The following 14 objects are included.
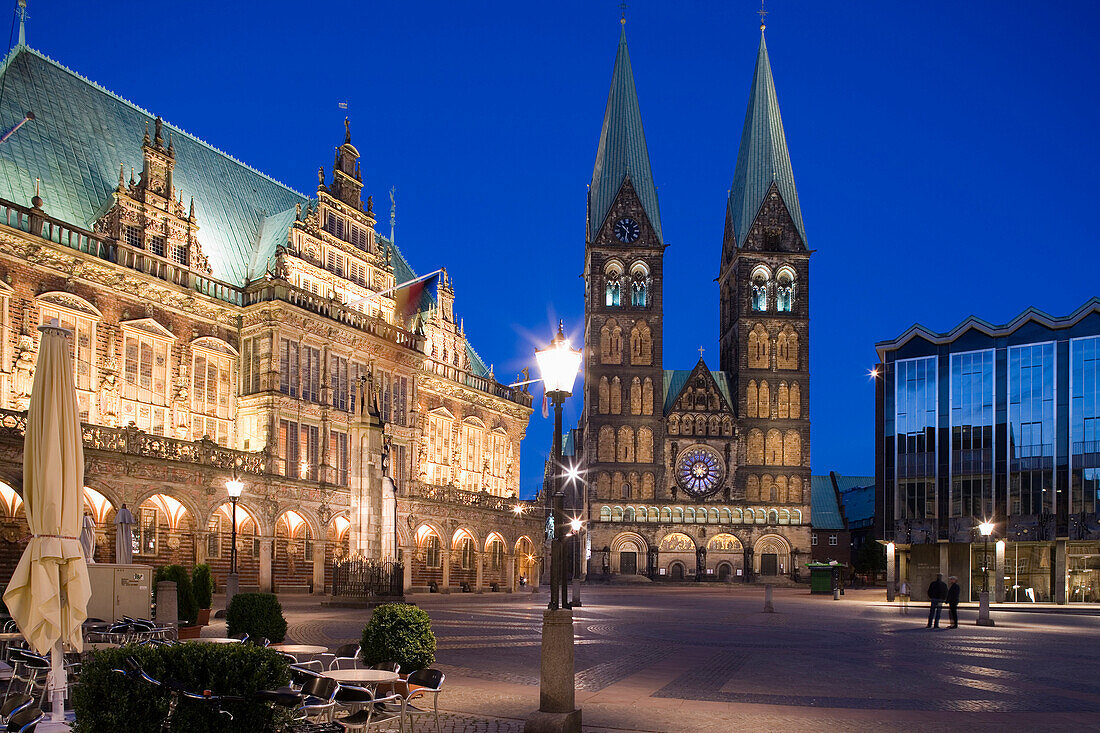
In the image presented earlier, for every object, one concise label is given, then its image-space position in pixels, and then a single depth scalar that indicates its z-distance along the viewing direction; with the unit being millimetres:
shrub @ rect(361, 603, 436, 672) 12258
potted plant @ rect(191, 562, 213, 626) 23000
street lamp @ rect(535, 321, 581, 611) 11438
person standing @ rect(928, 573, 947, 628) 29328
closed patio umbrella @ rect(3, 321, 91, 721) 9219
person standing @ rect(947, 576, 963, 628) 29266
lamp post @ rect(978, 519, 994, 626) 31328
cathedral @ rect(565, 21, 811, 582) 90812
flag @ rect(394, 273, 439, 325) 54156
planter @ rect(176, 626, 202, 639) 18316
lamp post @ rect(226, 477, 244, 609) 24703
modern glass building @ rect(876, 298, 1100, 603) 59094
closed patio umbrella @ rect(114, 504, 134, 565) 23344
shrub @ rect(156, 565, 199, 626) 20922
